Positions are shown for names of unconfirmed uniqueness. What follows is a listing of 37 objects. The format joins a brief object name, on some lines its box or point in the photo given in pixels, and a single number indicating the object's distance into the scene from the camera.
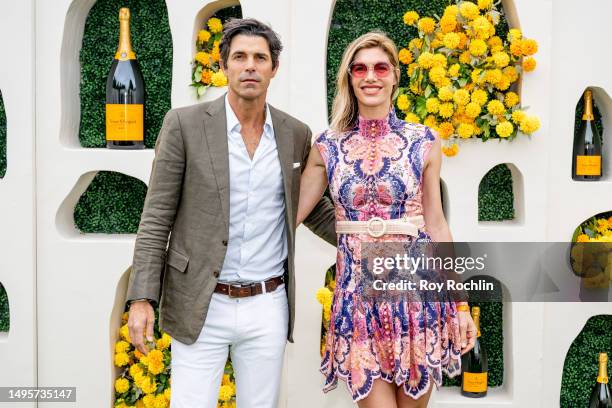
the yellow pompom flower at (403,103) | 2.29
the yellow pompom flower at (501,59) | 2.21
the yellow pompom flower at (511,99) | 2.26
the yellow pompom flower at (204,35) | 2.38
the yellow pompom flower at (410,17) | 2.28
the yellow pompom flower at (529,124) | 2.21
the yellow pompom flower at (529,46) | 2.18
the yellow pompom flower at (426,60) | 2.22
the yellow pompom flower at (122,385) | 2.40
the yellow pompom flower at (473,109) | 2.21
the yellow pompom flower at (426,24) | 2.25
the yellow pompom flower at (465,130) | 2.23
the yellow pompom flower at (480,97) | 2.22
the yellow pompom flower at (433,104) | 2.23
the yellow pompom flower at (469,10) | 2.19
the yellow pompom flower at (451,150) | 2.26
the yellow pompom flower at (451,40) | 2.20
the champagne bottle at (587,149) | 2.37
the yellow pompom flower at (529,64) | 2.22
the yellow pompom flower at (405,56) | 2.30
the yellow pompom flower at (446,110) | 2.23
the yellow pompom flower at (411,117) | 2.24
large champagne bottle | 2.35
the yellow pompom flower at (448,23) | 2.20
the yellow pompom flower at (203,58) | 2.34
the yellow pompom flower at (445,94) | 2.21
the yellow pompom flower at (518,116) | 2.23
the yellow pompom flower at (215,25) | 2.39
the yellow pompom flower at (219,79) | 2.29
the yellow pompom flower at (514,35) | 2.22
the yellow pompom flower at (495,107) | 2.23
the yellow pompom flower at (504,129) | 2.22
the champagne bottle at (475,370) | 2.41
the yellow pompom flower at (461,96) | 2.20
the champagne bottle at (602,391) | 2.38
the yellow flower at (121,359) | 2.40
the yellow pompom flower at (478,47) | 2.21
